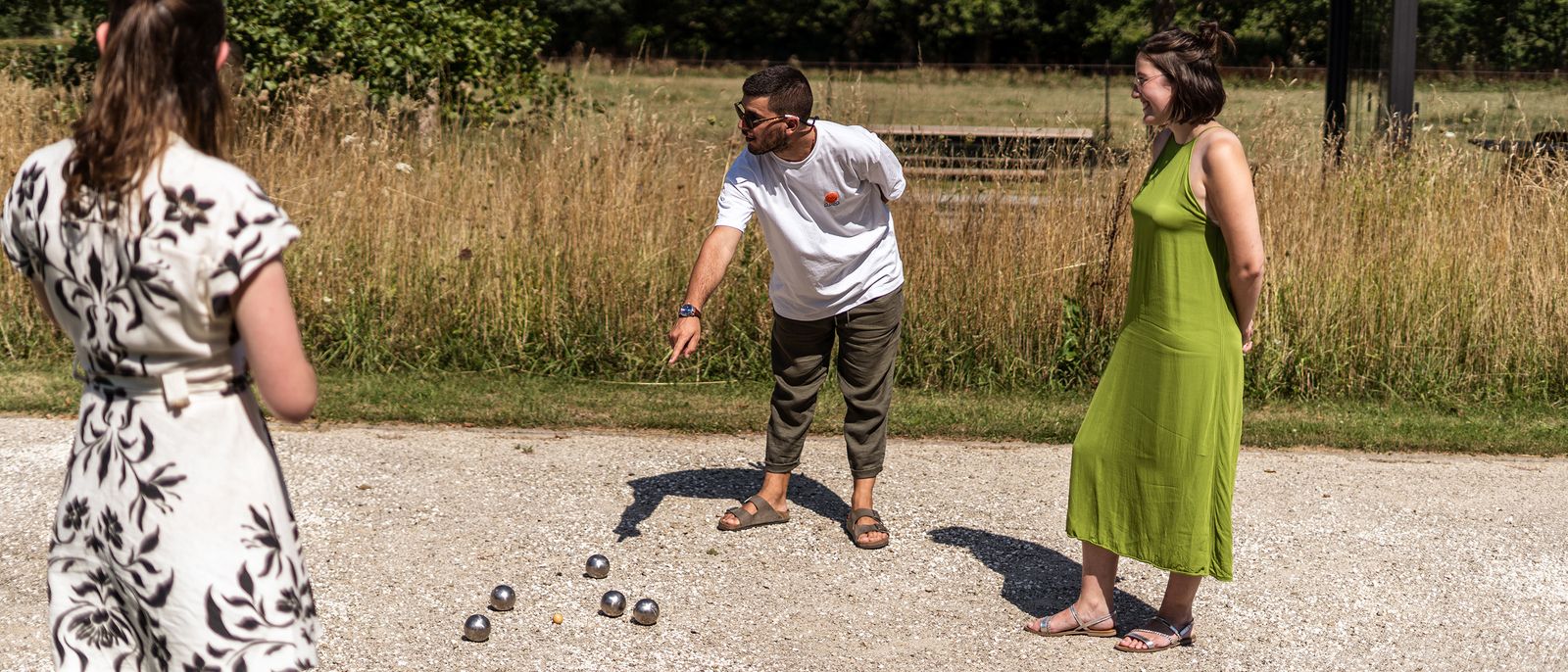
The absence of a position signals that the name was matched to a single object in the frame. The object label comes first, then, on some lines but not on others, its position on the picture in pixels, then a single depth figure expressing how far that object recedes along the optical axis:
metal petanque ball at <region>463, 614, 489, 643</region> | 4.14
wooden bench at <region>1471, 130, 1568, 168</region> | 8.02
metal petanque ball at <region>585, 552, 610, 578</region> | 4.63
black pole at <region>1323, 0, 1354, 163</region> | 9.96
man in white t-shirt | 4.62
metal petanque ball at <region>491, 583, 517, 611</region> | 4.36
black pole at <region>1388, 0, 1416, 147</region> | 9.19
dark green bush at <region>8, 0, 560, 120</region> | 10.10
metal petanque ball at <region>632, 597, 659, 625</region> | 4.31
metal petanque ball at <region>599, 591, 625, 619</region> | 4.36
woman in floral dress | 2.19
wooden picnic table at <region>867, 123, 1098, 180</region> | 7.86
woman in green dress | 3.74
